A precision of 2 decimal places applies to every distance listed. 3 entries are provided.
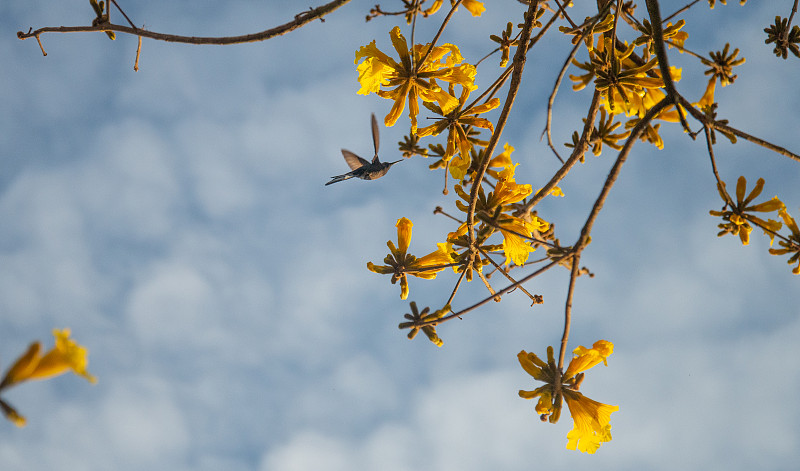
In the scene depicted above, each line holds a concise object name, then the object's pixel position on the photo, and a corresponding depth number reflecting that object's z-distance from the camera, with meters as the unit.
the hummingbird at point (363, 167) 3.70
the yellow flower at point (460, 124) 3.09
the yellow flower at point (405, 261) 3.03
